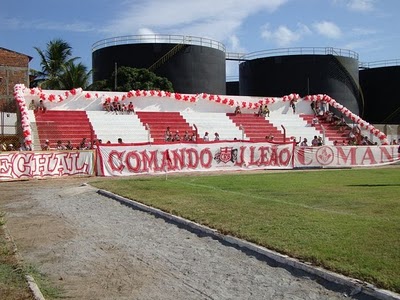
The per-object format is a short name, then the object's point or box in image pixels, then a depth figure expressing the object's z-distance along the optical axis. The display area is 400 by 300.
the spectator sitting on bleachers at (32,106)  33.12
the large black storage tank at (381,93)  57.00
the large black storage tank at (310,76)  53.41
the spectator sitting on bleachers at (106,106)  35.31
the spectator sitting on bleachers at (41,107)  33.03
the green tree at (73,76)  48.75
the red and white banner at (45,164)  22.11
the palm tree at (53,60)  51.47
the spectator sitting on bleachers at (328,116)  40.47
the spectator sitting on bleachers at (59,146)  26.58
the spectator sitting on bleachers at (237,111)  39.09
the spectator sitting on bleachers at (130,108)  35.69
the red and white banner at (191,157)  24.16
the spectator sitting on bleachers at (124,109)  35.59
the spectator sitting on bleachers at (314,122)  38.89
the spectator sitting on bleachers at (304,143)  31.03
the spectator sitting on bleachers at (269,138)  32.38
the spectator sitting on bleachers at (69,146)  26.45
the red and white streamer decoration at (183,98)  32.92
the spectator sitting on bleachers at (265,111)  39.66
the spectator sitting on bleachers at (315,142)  31.45
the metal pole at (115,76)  44.74
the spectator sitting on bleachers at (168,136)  29.95
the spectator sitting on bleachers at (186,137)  29.55
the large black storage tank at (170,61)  50.06
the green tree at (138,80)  45.34
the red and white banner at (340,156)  28.23
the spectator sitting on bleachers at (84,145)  26.27
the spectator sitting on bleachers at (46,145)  26.56
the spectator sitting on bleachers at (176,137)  30.17
